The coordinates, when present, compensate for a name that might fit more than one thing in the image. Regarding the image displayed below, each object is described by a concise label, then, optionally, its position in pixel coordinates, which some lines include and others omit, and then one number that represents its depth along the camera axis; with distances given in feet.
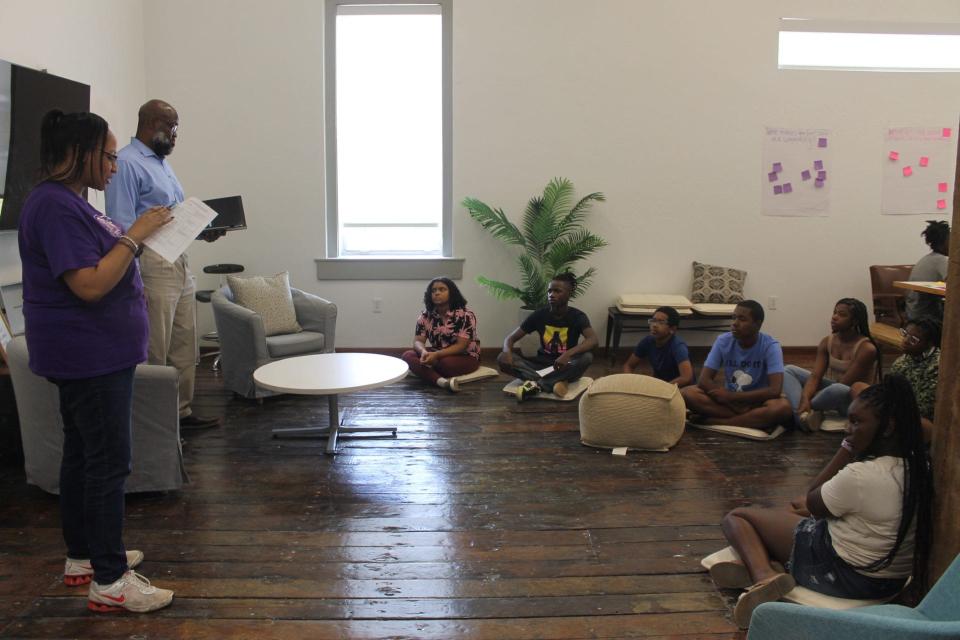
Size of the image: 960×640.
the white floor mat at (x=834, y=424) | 15.17
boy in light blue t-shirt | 14.94
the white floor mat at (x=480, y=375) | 18.89
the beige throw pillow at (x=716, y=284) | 21.61
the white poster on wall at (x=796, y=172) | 21.91
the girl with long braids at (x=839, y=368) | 14.94
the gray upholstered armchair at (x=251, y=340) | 16.96
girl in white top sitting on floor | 7.77
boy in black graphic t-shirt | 17.61
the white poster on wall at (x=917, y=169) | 22.03
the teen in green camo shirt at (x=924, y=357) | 12.10
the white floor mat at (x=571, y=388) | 17.56
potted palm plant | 20.94
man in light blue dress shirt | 13.03
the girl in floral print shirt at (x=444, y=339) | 18.69
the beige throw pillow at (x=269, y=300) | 18.24
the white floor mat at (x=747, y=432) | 14.74
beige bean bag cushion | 13.85
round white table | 13.00
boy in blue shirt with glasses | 16.28
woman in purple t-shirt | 7.45
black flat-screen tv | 13.46
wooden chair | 20.66
